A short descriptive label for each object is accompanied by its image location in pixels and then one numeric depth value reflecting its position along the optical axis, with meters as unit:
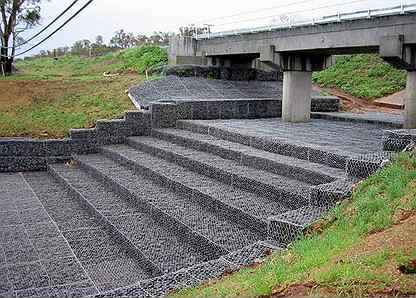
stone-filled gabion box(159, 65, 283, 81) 13.97
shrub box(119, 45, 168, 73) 15.61
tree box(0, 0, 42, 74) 15.54
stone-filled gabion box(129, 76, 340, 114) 11.57
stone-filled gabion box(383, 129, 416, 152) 6.07
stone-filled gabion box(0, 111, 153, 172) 10.23
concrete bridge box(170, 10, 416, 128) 8.40
